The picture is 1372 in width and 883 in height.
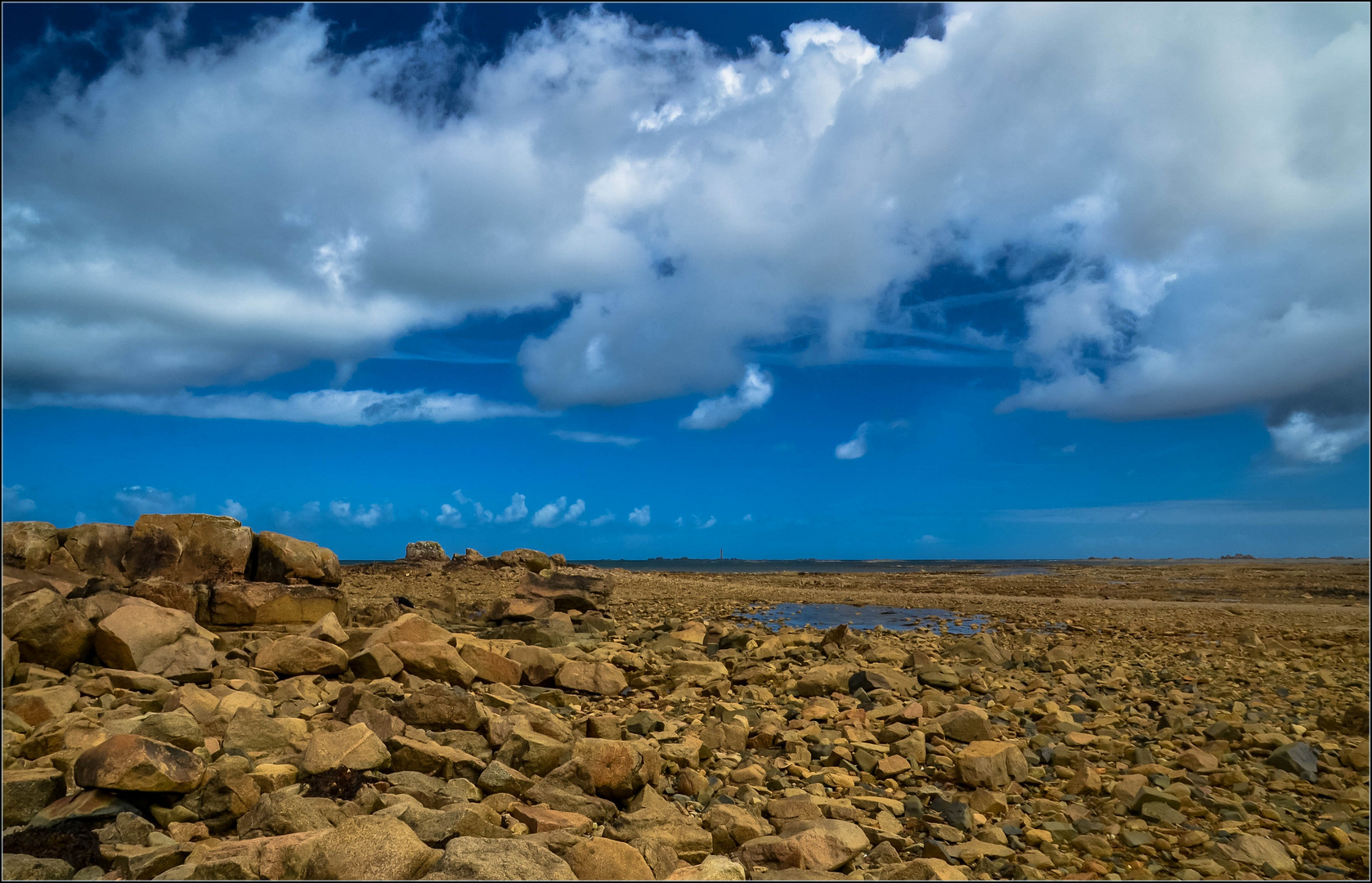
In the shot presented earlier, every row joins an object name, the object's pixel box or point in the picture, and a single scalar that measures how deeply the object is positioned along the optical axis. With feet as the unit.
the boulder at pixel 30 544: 31.89
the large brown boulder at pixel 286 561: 41.22
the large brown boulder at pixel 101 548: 34.99
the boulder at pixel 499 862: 12.57
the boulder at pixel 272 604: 36.45
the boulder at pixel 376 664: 27.43
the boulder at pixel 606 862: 13.42
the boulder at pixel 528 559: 88.07
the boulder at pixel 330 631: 30.17
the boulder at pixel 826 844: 14.52
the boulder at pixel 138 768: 15.01
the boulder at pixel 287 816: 14.73
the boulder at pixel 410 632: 29.60
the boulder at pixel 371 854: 12.72
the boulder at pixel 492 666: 30.73
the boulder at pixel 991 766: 20.44
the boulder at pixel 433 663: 28.27
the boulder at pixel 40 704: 20.57
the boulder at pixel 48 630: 24.81
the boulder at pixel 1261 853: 16.17
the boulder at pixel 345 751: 17.85
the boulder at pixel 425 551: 103.45
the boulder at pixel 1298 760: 21.21
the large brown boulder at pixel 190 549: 36.91
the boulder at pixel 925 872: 14.40
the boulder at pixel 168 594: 34.12
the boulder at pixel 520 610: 53.88
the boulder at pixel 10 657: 22.75
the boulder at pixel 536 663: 31.60
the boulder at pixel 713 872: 12.87
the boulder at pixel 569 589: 58.08
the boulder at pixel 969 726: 24.50
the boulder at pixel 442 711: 21.53
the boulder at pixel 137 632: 26.25
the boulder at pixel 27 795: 15.33
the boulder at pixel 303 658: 27.96
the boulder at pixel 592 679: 31.53
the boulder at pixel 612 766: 18.24
